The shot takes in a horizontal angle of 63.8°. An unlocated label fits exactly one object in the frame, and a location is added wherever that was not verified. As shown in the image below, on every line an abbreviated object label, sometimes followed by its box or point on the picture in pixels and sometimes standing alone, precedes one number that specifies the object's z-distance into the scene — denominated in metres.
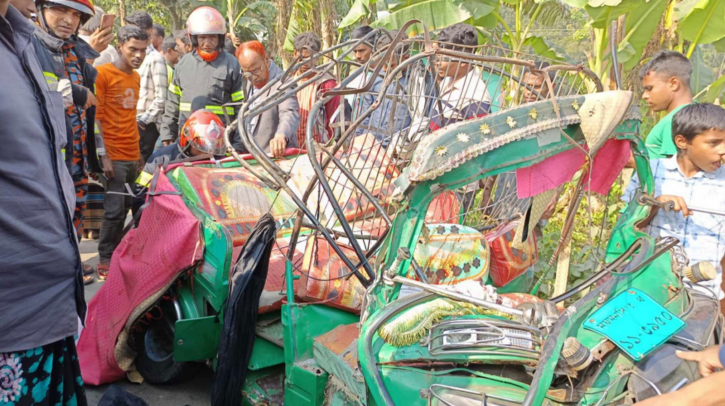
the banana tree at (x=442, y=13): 5.76
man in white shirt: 2.62
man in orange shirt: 4.83
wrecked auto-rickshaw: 1.66
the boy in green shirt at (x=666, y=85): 3.58
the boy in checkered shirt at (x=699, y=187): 2.68
